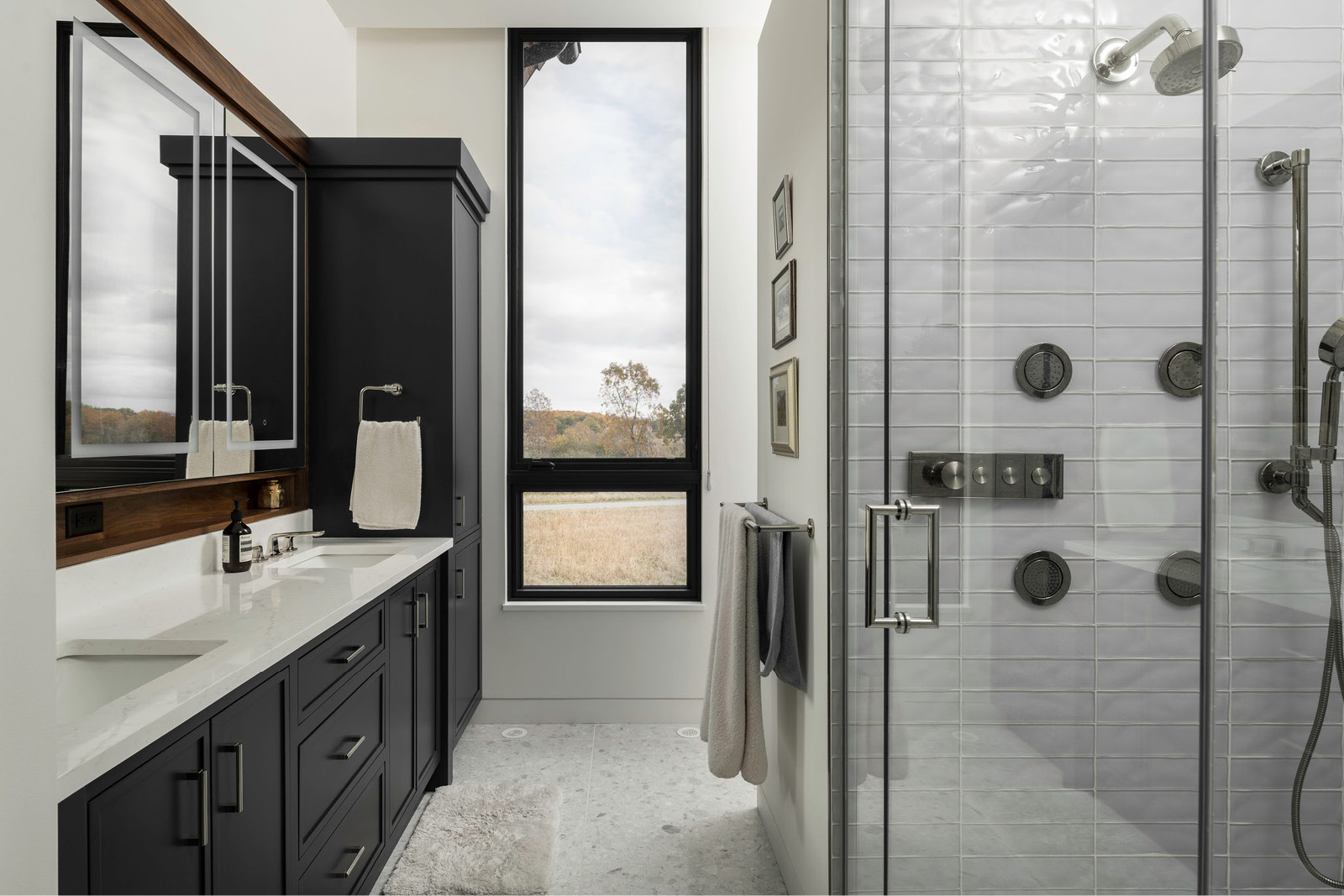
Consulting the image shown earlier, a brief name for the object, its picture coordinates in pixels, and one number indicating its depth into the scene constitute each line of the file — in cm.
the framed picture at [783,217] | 185
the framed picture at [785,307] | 182
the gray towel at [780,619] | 174
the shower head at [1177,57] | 51
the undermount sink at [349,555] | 224
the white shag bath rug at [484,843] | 191
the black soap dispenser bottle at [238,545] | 190
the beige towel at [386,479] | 238
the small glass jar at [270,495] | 220
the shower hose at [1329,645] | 43
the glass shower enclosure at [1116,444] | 46
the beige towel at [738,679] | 181
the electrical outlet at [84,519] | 142
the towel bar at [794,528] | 165
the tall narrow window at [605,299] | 307
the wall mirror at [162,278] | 137
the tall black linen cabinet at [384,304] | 241
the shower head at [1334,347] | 43
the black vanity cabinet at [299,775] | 95
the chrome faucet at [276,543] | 213
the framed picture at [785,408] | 180
